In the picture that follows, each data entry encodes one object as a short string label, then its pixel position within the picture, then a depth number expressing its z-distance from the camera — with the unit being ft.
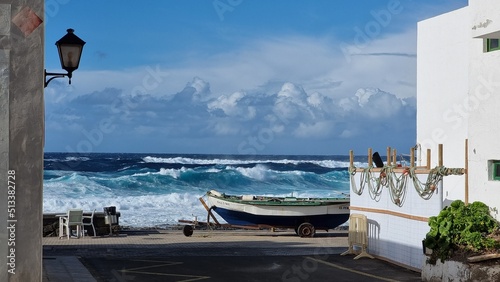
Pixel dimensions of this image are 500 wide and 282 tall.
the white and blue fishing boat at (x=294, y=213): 94.53
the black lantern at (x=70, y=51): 42.65
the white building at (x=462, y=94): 51.16
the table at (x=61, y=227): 85.92
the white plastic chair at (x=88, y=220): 88.12
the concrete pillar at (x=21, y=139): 37.37
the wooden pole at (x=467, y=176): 53.42
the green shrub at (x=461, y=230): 49.52
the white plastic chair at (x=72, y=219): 85.51
